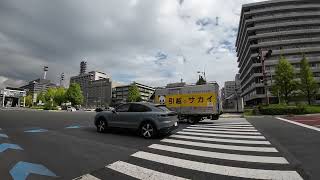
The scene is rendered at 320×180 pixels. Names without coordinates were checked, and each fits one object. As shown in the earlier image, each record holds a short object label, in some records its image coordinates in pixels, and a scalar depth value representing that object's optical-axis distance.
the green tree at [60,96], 59.41
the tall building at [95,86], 95.82
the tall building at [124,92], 92.69
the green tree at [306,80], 28.52
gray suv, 6.14
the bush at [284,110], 16.80
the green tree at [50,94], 62.33
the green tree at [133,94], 53.86
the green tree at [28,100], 89.01
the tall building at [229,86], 88.86
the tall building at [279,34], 41.22
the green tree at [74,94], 54.65
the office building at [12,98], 74.44
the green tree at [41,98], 72.97
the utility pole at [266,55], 15.18
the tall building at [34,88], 128.15
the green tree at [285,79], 27.18
